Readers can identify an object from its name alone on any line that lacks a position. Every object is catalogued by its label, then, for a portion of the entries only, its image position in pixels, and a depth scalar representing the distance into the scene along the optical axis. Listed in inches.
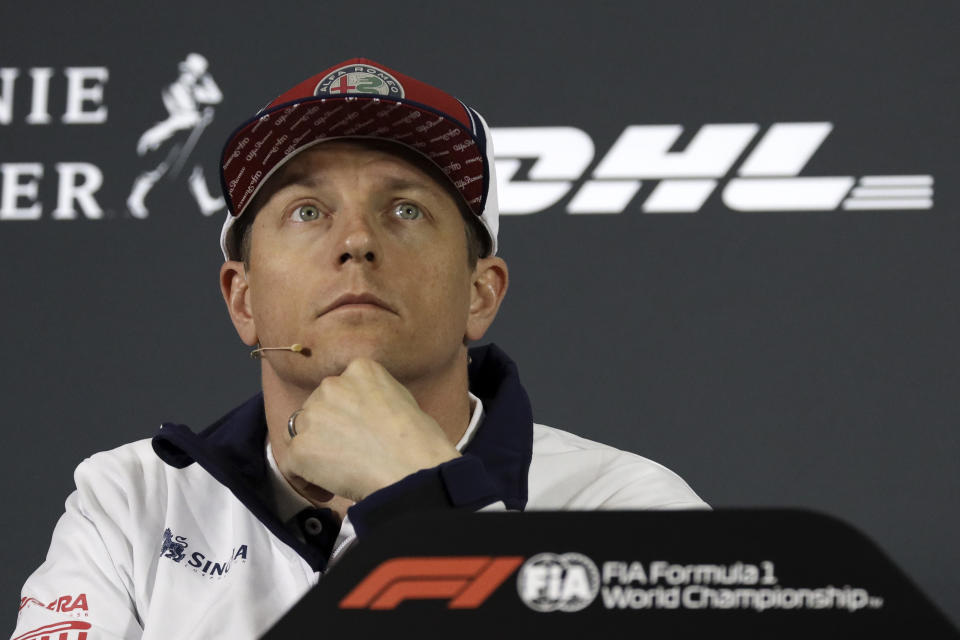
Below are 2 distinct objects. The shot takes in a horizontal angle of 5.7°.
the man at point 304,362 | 231.4
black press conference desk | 172.0
